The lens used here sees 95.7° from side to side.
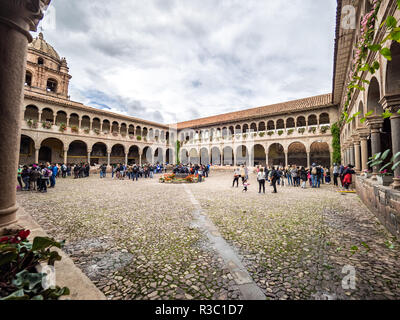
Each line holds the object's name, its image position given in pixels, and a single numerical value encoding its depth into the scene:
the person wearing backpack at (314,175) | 12.24
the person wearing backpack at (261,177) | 9.71
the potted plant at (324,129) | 20.98
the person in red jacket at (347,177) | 10.14
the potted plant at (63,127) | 22.34
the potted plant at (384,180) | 5.55
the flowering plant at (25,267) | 1.34
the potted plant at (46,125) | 20.92
